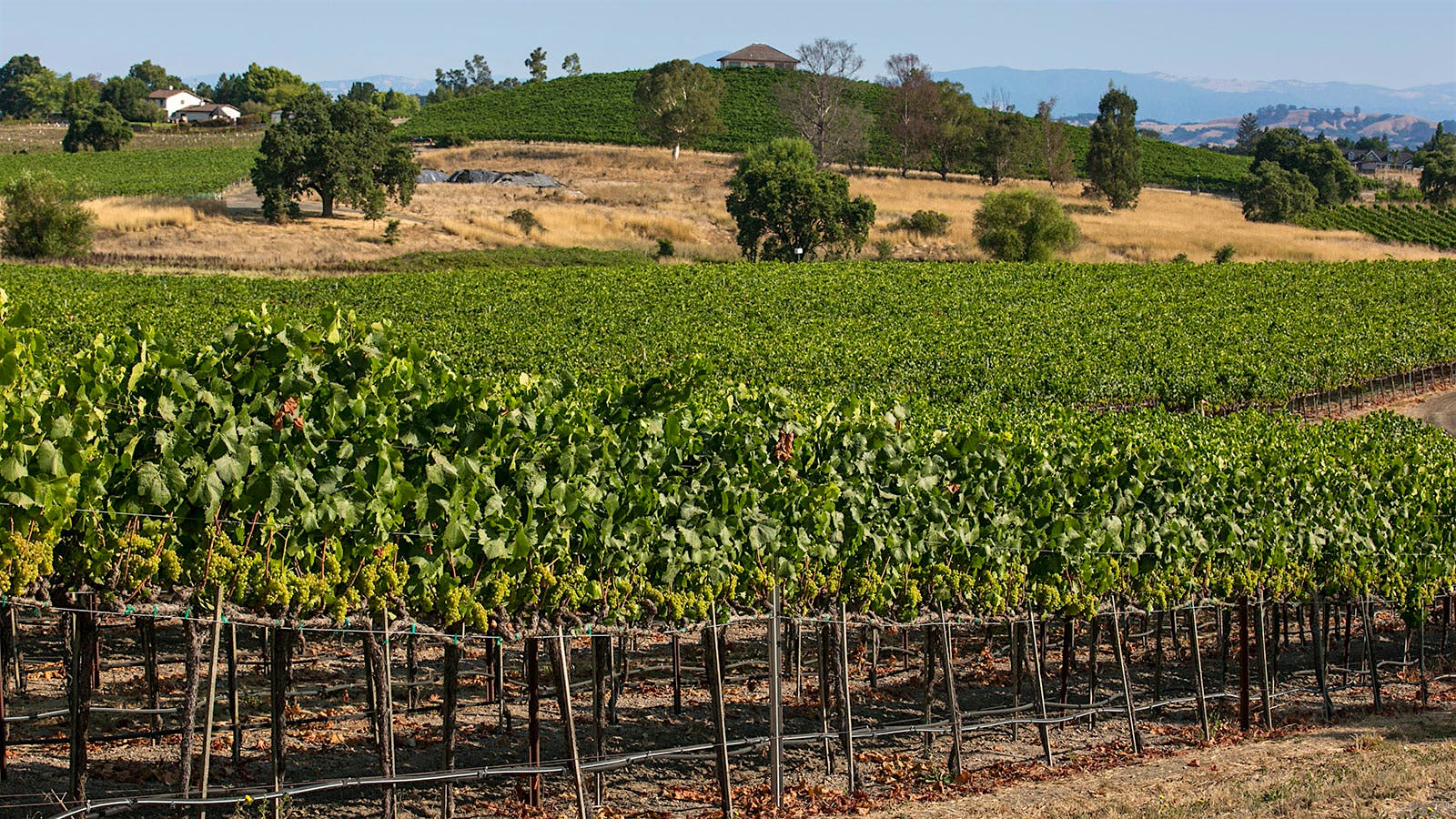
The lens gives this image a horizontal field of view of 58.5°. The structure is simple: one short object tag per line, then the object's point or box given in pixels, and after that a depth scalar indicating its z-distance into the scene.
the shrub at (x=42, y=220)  63.22
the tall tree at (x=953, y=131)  115.00
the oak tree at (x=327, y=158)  73.75
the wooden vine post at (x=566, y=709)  11.27
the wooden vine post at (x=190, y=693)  9.90
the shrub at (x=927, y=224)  83.69
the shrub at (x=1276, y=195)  103.25
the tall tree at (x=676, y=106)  116.12
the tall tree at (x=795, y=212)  74.88
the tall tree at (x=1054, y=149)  115.56
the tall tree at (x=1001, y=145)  112.69
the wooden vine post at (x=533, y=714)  12.03
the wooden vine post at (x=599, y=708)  12.39
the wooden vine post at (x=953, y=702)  13.52
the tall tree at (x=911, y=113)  115.56
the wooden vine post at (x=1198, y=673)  15.25
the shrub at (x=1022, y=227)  75.31
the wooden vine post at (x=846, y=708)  12.84
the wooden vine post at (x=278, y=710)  10.82
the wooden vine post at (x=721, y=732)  11.96
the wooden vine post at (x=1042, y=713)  14.10
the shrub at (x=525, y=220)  79.62
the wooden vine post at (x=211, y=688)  9.91
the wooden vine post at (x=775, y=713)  12.20
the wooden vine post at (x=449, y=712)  11.64
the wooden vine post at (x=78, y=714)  10.33
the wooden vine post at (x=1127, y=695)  14.78
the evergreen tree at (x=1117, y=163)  105.19
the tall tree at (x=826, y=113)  114.94
